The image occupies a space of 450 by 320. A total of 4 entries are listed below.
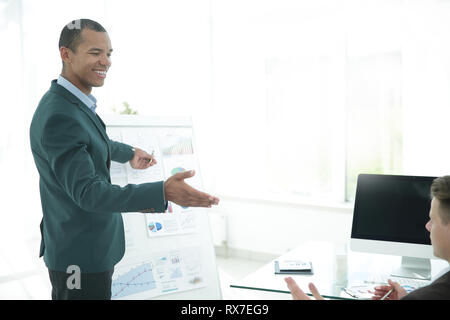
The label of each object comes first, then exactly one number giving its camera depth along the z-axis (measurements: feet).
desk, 6.31
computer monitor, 6.98
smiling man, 4.78
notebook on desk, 6.88
